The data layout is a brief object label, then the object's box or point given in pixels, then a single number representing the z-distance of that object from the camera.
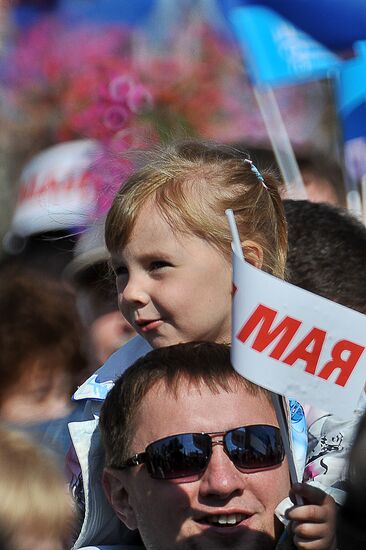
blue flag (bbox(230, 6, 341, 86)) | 10.18
